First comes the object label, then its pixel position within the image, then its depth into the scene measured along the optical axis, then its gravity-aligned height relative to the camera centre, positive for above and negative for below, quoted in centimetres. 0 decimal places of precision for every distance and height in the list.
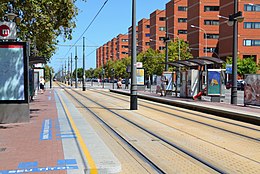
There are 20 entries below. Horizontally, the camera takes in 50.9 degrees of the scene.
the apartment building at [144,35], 9675 +1538
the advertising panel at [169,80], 2356 -14
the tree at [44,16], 975 +241
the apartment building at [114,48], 12372 +1385
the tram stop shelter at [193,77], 1768 +10
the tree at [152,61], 5759 +386
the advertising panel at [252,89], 1357 -56
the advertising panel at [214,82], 1759 -23
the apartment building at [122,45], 11452 +1414
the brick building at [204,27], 6456 +1243
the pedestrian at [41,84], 3212 -68
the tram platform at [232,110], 1036 -145
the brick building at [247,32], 5428 +930
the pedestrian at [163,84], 2261 -46
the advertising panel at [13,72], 938 +22
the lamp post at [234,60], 1559 +106
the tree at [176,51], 5173 +535
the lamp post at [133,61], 1351 +87
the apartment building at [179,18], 7624 +1691
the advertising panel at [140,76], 3024 +27
